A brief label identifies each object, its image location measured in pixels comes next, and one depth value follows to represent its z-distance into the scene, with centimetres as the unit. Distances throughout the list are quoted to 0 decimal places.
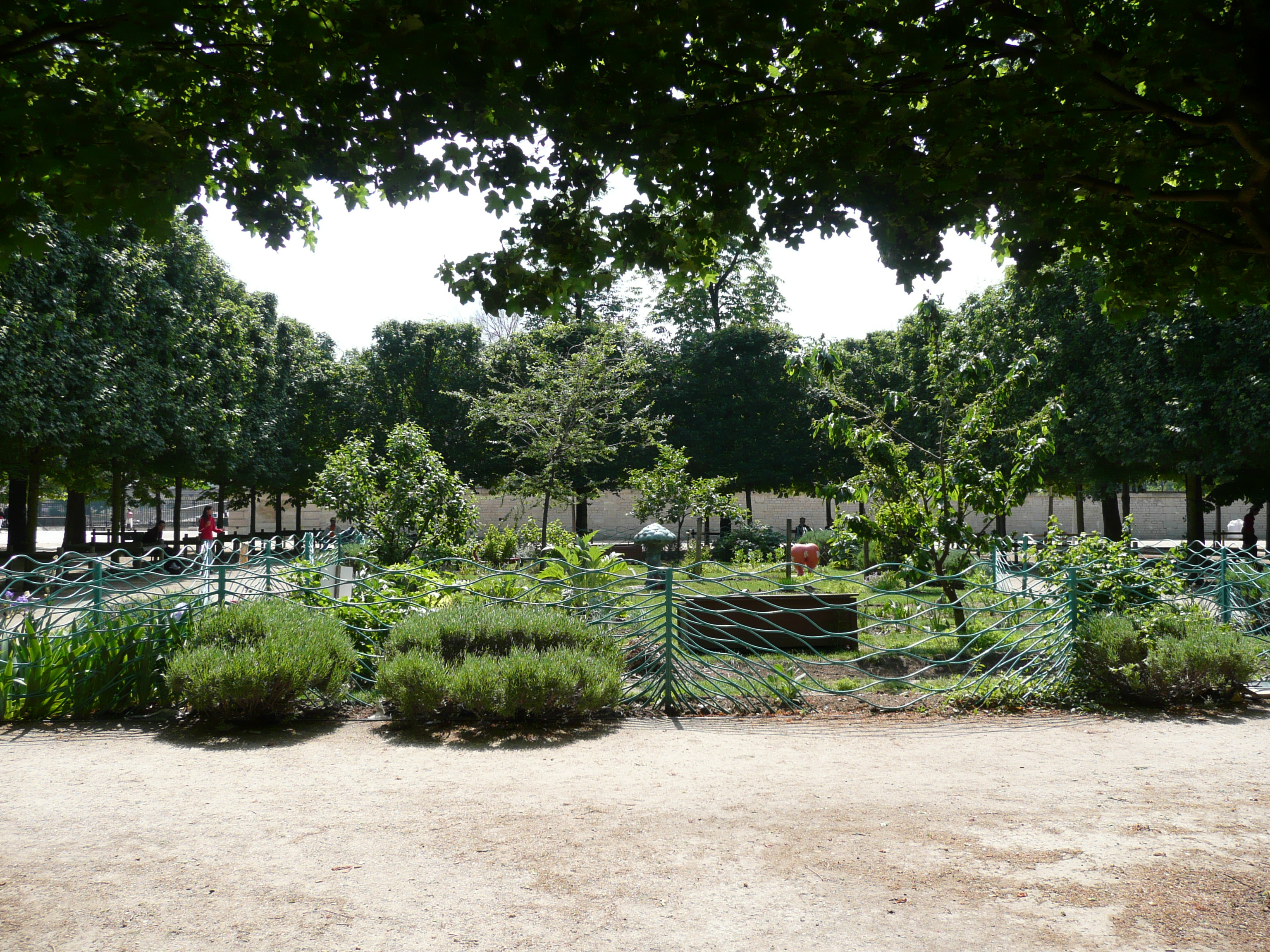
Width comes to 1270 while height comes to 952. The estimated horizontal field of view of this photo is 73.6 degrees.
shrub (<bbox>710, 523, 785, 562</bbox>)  1902
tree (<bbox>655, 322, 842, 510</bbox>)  3023
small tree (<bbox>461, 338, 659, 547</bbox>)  1994
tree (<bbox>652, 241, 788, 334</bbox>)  3425
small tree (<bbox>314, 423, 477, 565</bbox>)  1309
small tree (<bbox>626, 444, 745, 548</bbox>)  1884
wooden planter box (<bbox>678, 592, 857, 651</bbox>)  755
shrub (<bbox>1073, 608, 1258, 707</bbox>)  640
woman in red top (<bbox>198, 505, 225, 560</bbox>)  2144
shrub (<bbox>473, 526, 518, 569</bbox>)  1552
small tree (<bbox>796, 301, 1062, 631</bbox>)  909
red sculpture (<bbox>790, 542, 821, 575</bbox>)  1606
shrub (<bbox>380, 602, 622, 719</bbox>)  574
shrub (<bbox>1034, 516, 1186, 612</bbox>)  721
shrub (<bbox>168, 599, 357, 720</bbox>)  565
